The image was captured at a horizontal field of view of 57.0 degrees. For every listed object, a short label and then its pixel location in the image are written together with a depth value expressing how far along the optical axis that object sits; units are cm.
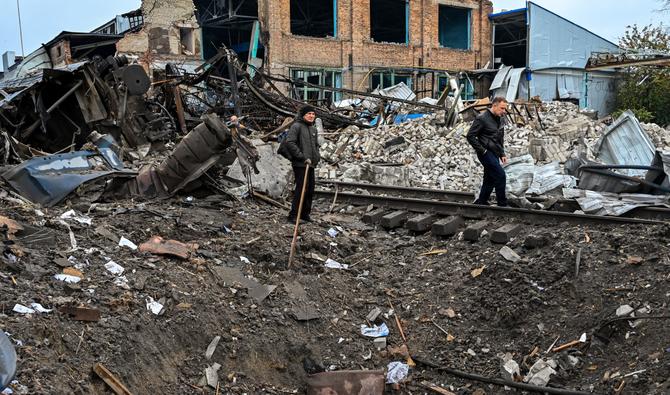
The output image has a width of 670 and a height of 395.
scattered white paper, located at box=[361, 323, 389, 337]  584
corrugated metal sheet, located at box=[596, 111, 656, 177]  1260
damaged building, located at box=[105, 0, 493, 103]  2594
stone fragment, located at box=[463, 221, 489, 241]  731
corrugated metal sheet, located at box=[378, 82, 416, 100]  2625
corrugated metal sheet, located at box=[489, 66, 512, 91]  3109
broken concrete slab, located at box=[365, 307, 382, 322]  605
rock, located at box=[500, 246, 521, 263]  643
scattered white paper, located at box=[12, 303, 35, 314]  447
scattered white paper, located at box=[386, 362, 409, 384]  528
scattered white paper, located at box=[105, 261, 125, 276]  560
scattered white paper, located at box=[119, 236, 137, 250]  637
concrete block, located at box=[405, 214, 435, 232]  798
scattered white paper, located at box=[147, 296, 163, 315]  512
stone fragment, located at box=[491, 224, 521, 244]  700
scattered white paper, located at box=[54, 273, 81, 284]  519
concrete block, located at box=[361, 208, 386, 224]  863
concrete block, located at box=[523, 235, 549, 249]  659
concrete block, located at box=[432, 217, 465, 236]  764
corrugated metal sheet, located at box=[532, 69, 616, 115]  3177
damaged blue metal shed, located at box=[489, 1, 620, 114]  3114
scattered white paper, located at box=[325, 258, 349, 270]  703
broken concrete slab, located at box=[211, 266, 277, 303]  592
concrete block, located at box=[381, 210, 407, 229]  835
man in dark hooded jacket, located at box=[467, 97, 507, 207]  820
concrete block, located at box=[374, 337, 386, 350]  570
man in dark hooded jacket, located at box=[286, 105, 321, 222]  814
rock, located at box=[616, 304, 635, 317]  508
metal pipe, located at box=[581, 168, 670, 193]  849
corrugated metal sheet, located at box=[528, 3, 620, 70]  3106
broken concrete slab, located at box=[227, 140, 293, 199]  973
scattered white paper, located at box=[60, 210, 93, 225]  695
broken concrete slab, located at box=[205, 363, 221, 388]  479
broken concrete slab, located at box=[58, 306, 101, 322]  462
